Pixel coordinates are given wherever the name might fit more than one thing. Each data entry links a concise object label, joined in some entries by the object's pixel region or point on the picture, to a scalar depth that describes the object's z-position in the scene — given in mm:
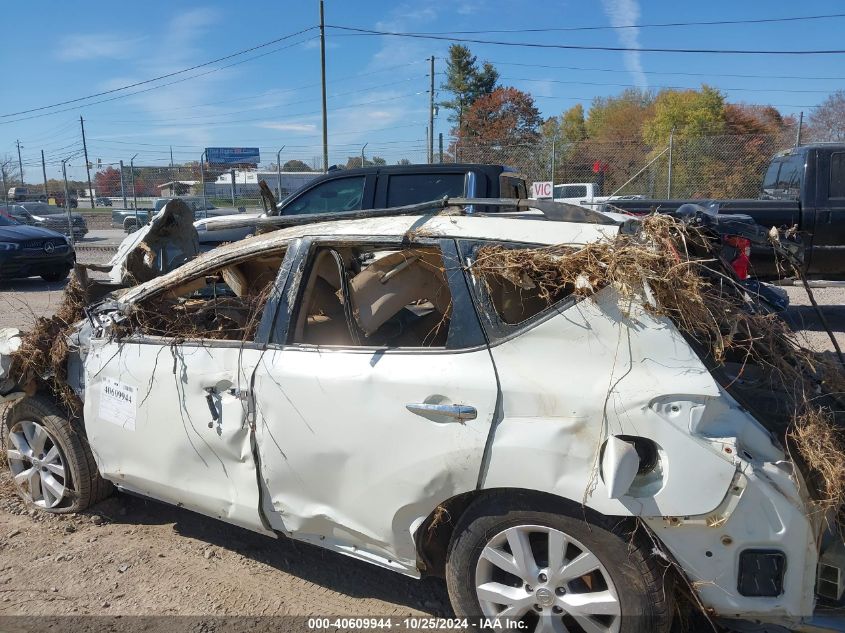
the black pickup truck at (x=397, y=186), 6588
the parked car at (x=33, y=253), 11742
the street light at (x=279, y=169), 19219
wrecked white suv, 2162
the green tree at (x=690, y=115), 32562
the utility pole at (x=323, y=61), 23625
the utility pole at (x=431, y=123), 21969
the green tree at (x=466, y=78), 51125
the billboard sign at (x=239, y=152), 44612
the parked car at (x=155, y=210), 21075
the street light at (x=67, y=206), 18214
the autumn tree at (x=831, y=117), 35344
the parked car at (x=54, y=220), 22234
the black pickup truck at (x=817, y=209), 7711
